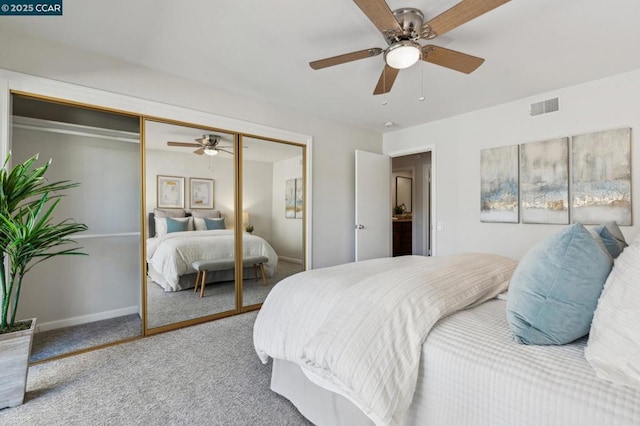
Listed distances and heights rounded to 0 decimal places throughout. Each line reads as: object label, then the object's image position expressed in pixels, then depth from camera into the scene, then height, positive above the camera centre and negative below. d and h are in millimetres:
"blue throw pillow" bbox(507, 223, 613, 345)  1000 -277
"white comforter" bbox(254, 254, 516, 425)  1073 -484
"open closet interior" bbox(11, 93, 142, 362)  2639 -129
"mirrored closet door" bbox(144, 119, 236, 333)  2881 -112
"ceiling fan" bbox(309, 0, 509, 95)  1591 +1093
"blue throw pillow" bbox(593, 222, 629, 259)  1367 -138
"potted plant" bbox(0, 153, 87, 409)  1718 -222
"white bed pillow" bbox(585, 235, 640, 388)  815 -347
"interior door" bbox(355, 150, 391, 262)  4352 +90
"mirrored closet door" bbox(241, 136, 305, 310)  3486 -5
